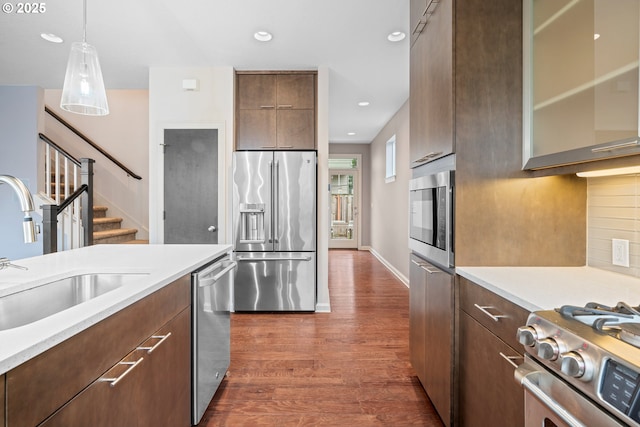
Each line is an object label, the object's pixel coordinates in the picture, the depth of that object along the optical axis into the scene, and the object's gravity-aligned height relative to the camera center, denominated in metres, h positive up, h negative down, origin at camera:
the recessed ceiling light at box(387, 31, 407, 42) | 3.03 +1.60
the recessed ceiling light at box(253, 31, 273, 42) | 3.02 +1.58
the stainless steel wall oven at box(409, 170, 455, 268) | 1.62 -0.03
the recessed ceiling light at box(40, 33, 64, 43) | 3.10 +1.60
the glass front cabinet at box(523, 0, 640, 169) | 1.07 +0.49
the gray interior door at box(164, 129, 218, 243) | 3.82 +0.30
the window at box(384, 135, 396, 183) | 5.92 +0.92
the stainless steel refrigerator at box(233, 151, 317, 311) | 3.70 -0.21
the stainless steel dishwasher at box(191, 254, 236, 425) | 1.64 -0.66
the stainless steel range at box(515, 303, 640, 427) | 0.67 -0.34
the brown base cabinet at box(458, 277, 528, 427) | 1.16 -0.58
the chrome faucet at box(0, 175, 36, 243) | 1.06 +0.02
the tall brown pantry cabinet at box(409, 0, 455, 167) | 1.63 +0.71
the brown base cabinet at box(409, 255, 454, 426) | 1.63 -0.66
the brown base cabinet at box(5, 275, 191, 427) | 0.69 -0.44
